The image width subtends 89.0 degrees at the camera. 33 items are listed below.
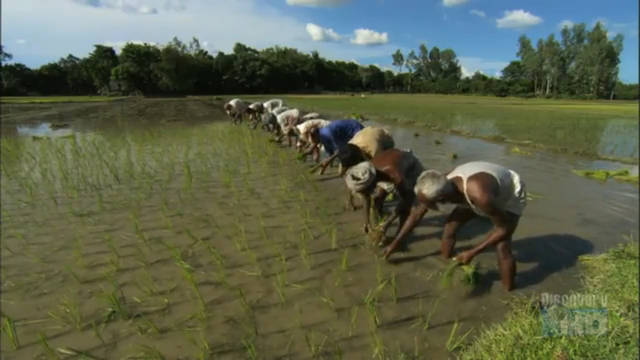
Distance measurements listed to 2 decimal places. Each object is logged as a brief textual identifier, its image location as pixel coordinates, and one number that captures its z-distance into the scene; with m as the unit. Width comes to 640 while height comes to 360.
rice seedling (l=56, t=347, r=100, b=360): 2.41
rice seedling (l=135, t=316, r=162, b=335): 2.64
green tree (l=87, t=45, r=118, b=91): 51.94
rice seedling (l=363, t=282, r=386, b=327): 2.74
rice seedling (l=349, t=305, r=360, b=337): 2.70
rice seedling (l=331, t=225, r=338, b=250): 3.94
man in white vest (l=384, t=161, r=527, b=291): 2.78
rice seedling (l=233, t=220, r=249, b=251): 3.94
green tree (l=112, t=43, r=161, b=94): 47.81
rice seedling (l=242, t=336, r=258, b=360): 2.39
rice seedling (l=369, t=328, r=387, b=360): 2.43
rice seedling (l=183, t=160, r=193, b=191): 5.94
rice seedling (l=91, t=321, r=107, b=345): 2.55
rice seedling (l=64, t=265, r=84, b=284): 3.24
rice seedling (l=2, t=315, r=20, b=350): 2.42
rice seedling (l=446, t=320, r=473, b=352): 2.50
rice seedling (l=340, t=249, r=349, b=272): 3.47
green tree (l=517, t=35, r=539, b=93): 62.05
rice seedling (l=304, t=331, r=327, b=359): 2.47
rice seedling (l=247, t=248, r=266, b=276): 3.43
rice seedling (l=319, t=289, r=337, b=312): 2.95
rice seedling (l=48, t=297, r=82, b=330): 2.70
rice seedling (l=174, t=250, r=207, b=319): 2.89
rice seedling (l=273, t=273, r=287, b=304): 3.06
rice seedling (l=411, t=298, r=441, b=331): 2.74
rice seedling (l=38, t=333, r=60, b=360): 2.33
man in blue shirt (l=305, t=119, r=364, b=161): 6.23
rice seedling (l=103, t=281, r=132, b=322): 2.76
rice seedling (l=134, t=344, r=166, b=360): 2.40
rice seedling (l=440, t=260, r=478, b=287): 3.14
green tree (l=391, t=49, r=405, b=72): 98.75
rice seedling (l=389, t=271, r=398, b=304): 3.01
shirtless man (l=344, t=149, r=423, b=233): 3.47
